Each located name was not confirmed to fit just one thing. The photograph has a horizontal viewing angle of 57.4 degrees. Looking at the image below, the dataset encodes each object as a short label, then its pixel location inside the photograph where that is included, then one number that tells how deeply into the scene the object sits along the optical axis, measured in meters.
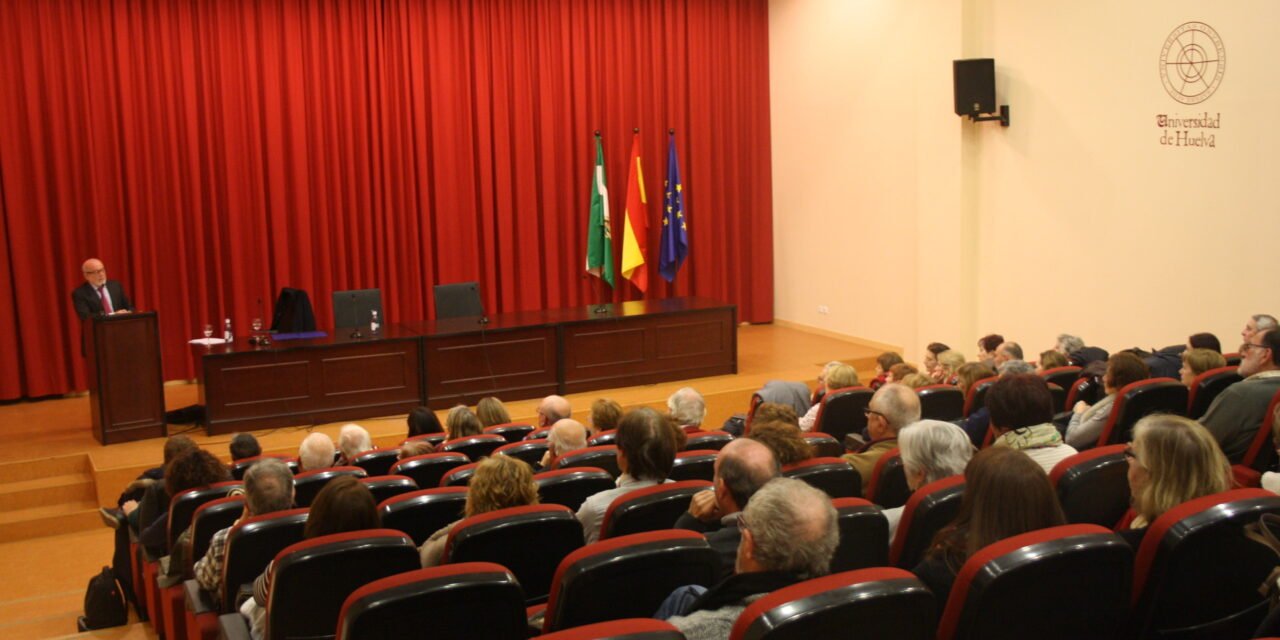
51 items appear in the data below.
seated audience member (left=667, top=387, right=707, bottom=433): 5.39
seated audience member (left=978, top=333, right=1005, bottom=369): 6.83
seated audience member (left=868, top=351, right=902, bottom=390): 6.43
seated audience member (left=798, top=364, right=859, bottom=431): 5.91
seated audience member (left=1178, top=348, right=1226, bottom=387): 5.14
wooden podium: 7.54
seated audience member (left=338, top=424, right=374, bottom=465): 5.29
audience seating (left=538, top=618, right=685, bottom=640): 1.96
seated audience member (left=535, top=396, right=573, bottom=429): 5.75
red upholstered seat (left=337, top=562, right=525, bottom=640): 2.33
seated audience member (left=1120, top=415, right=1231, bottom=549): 2.81
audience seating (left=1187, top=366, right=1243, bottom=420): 4.75
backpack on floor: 5.23
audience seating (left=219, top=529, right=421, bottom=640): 2.91
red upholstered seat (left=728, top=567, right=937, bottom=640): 1.99
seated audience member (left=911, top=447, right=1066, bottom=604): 2.58
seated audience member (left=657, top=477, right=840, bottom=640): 2.35
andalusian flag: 11.16
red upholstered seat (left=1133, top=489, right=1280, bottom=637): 2.44
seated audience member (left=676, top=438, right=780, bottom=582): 3.09
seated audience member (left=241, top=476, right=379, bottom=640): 3.21
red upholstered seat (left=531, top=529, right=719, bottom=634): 2.49
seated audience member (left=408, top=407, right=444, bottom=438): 5.97
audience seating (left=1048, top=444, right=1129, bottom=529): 3.12
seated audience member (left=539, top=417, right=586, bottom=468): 4.64
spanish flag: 11.32
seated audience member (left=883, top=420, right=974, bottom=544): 3.33
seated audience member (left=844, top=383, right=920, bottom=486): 4.34
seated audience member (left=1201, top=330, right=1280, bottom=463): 4.18
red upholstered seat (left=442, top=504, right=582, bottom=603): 3.00
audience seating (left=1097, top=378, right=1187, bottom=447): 4.35
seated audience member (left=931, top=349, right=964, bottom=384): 6.38
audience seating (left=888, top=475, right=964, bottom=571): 2.97
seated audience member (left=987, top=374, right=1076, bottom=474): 3.77
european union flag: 11.46
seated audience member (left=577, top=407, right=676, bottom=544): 3.71
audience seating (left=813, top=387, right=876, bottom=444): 5.49
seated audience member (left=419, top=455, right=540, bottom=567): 3.42
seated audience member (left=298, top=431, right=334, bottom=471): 4.94
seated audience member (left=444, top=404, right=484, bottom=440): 5.44
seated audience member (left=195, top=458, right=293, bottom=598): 3.76
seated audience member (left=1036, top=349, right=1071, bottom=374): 5.96
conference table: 8.02
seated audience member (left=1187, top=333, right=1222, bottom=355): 5.87
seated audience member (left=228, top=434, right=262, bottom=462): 5.40
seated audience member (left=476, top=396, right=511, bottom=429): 5.96
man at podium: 7.91
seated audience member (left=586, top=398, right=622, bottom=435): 5.46
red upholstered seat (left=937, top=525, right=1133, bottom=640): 2.22
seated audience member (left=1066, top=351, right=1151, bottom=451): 4.59
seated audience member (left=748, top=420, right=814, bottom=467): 3.68
